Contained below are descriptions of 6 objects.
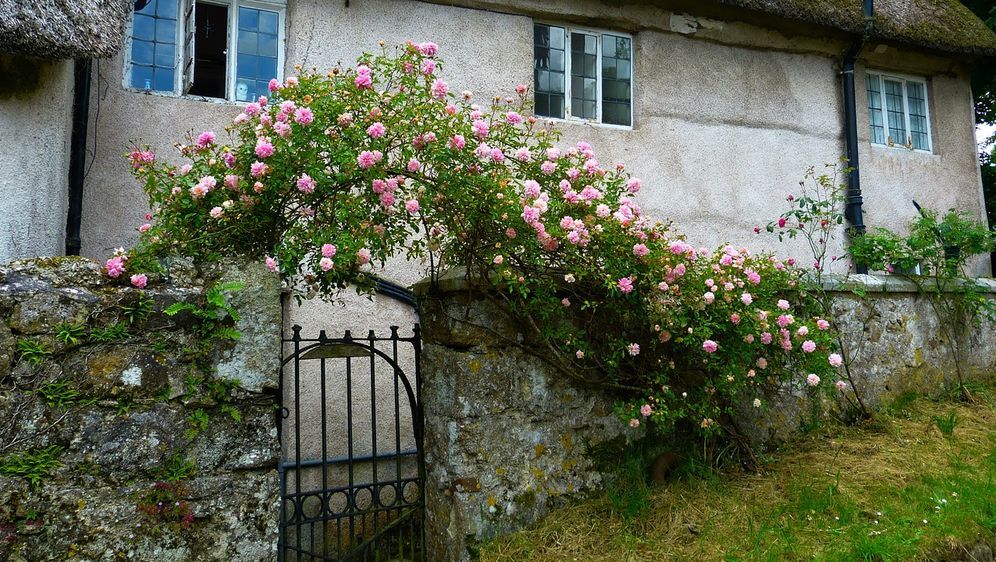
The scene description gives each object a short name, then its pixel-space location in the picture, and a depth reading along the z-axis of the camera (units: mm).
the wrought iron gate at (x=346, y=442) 4684
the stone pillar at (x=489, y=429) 3482
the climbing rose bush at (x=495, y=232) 3068
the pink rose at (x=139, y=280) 2705
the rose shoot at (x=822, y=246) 4582
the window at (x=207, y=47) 5363
